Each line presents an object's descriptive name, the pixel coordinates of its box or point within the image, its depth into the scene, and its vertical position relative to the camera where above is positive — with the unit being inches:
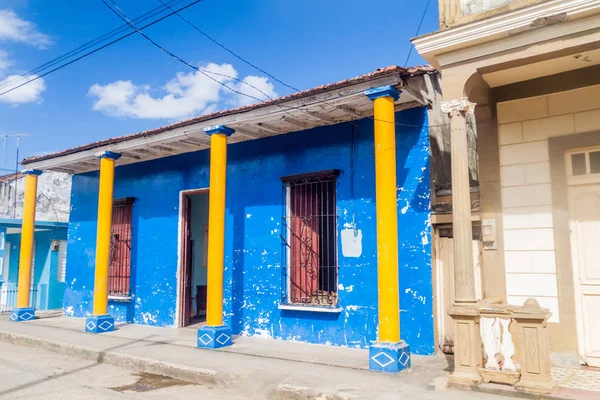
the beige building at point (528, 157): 213.6 +51.1
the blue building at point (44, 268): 556.7 -3.6
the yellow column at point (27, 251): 448.5 +12.0
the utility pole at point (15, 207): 701.3 +78.3
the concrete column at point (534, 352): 188.5 -32.8
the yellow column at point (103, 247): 376.5 +13.0
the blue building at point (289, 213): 279.6 +33.7
